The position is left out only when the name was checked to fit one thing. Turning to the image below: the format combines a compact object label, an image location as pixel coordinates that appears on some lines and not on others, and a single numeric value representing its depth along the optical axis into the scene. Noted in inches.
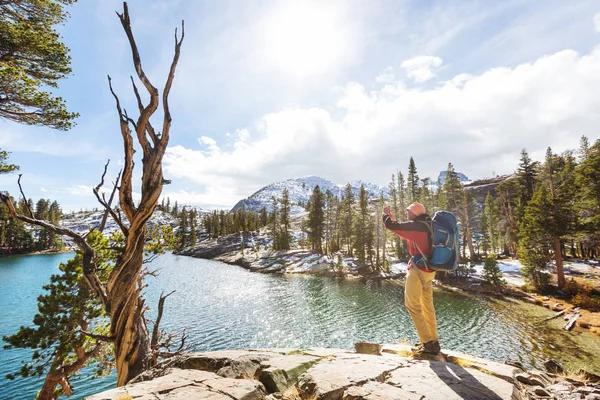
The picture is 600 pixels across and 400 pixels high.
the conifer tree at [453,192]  1749.5
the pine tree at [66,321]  339.6
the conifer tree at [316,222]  2422.5
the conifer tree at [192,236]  4173.2
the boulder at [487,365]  201.6
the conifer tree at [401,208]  2050.0
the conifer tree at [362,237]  1878.7
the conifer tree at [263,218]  4512.3
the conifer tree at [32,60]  270.4
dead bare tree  190.2
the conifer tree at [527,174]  1685.8
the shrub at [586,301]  855.7
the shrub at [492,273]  1249.9
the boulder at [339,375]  173.6
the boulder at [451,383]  155.3
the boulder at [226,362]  218.7
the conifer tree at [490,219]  2057.1
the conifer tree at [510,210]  1616.1
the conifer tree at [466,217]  1658.5
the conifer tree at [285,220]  2706.7
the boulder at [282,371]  199.5
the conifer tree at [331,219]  2546.8
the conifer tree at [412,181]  2282.2
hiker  227.1
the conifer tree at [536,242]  1056.2
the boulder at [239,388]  171.4
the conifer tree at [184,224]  4416.8
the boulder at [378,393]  155.6
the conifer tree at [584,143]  1911.8
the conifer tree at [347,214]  2349.7
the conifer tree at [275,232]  2760.3
